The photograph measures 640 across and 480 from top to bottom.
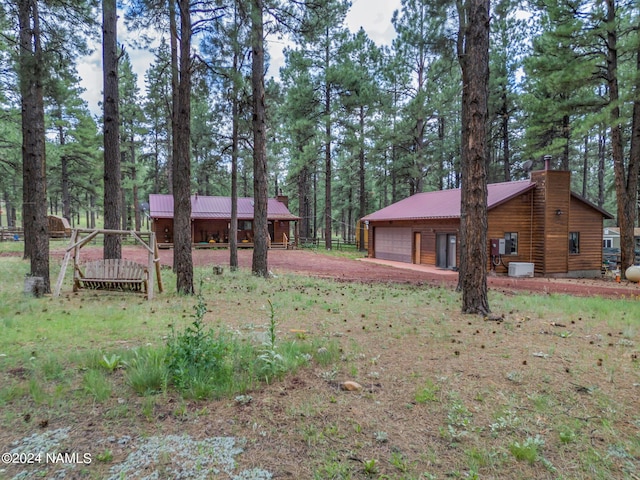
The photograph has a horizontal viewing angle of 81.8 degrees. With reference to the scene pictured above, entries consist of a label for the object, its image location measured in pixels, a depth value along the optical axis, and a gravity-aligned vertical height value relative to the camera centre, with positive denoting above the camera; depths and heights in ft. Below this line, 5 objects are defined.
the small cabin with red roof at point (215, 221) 92.02 +4.32
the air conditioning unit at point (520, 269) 53.99 -4.80
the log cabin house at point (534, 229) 55.31 +1.15
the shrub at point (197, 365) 10.02 -3.69
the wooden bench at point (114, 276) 25.11 -2.64
